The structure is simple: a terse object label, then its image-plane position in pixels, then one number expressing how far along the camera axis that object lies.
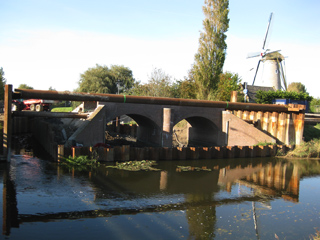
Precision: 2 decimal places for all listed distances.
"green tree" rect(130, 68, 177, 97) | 37.62
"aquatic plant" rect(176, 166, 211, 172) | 16.77
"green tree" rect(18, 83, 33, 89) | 74.00
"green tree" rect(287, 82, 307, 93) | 100.21
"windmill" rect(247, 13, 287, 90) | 51.66
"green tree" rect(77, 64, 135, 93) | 57.41
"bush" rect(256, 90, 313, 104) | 35.41
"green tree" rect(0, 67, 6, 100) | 48.78
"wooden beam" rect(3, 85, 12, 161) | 15.76
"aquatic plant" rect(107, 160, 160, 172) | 16.23
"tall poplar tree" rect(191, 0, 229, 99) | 33.09
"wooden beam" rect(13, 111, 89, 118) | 19.33
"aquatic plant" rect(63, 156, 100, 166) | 16.27
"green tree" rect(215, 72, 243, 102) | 39.15
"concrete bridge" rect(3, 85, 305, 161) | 17.98
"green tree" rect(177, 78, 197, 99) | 38.56
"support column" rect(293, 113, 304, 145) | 24.31
